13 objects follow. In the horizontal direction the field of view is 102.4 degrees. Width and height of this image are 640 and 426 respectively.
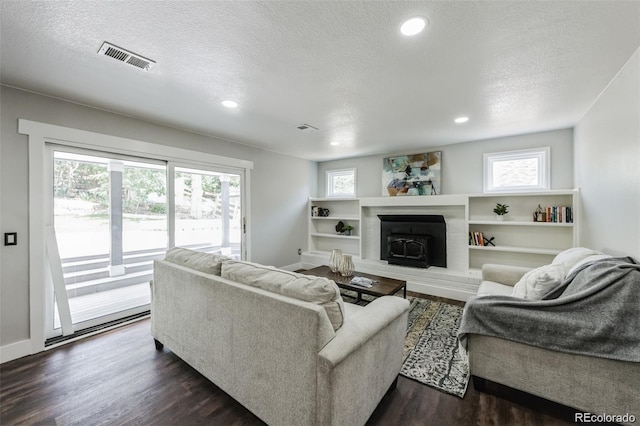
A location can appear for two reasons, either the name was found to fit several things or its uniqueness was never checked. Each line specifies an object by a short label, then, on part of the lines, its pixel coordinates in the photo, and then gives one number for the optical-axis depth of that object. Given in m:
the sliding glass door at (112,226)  2.71
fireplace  4.32
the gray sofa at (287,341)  1.29
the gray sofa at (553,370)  1.51
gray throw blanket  1.50
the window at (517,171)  3.78
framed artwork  4.52
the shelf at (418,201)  4.12
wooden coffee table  2.86
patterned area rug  2.01
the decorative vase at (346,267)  3.39
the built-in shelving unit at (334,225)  5.50
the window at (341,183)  5.64
